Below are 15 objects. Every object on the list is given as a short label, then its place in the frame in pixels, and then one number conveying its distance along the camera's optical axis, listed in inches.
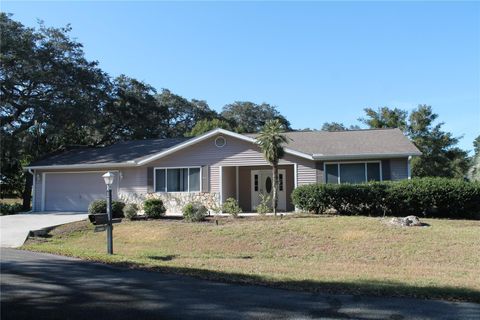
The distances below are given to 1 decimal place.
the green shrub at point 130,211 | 787.6
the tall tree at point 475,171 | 846.2
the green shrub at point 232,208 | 765.3
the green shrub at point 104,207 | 805.2
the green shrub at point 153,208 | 804.0
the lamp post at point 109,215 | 520.1
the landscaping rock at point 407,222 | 616.7
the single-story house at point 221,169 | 824.9
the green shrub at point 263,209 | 767.5
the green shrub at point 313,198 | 740.0
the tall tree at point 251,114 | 2270.9
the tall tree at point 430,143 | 1322.6
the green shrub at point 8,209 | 1000.7
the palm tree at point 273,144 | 757.9
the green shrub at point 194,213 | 744.3
